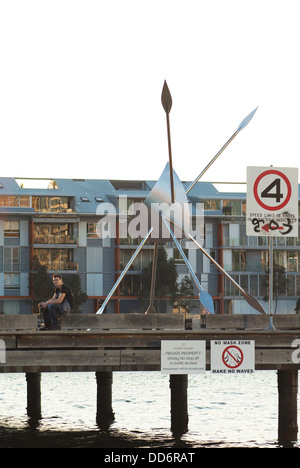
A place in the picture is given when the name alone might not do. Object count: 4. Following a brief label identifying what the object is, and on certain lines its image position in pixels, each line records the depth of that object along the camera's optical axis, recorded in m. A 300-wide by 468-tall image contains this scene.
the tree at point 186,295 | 118.06
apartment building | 118.44
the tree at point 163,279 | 114.06
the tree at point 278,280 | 121.31
